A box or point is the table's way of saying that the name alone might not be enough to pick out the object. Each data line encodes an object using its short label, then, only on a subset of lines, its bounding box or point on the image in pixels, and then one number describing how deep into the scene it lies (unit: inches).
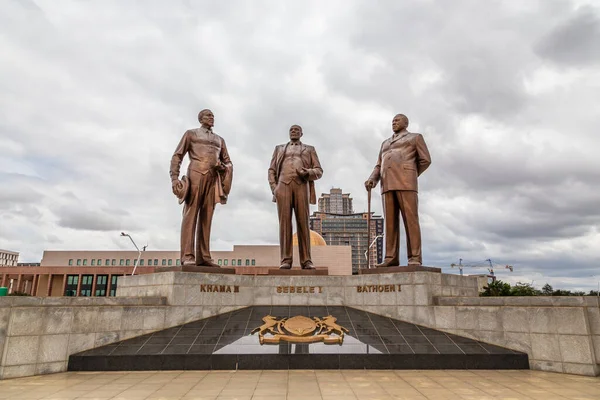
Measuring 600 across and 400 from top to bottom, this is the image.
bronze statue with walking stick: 426.9
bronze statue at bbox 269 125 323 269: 465.1
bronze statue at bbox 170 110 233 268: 433.1
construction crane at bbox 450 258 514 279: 3772.1
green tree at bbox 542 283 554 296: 1142.4
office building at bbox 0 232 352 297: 2069.4
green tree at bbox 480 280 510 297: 804.0
